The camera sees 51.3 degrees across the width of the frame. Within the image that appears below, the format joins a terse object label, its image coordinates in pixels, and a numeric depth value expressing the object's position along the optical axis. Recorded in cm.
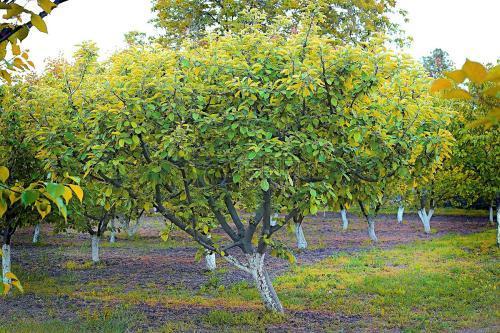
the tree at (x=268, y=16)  2055
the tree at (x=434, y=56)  6486
